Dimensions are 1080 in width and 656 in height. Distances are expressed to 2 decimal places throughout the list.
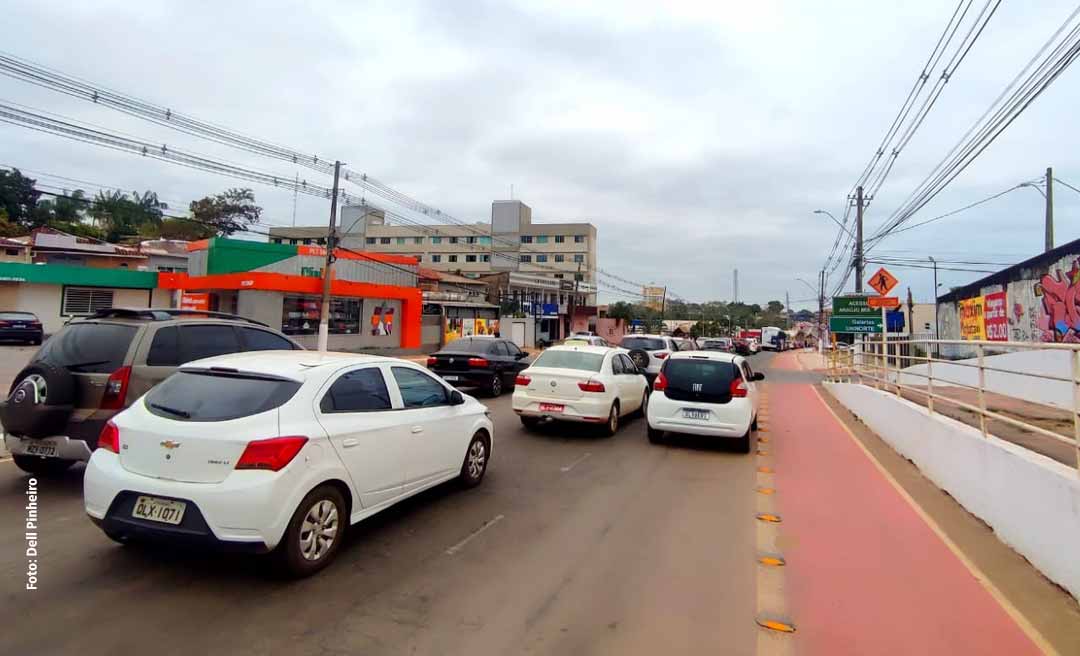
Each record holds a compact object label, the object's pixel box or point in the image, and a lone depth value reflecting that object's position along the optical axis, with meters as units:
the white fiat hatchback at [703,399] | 8.62
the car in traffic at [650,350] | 16.12
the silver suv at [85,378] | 5.27
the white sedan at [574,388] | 9.23
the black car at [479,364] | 14.04
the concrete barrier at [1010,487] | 4.09
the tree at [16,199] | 53.44
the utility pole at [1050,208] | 22.45
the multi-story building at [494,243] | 80.62
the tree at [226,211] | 68.38
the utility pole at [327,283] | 23.91
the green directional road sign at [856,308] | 23.64
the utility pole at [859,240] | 25.94
